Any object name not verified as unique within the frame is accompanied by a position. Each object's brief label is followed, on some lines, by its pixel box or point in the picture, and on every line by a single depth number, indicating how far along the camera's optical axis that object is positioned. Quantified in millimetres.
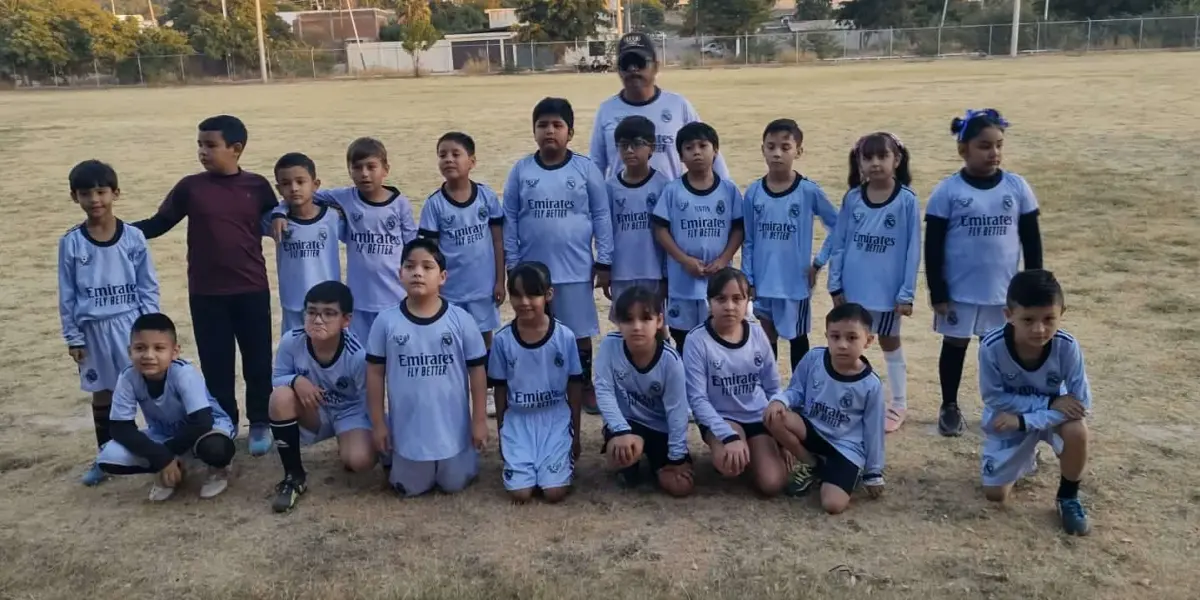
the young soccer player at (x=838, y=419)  3768
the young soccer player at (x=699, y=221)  4656
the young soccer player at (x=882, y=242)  4453
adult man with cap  4963
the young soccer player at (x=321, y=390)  3986
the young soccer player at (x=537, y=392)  3930
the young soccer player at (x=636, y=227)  4867
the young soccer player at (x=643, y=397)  3854
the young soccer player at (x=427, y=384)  3959
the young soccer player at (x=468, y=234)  4695
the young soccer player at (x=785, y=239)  4648
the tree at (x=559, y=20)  50625
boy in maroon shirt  4453
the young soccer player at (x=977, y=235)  4309
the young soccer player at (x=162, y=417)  3914
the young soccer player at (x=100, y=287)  4215
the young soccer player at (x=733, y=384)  3883
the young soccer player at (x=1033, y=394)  3508
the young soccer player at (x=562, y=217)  4742
